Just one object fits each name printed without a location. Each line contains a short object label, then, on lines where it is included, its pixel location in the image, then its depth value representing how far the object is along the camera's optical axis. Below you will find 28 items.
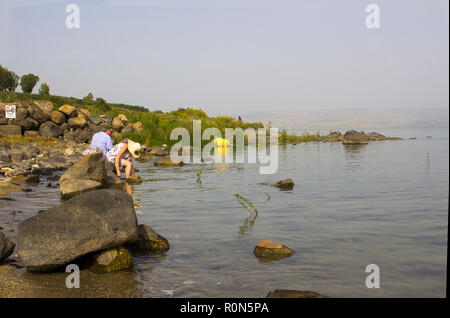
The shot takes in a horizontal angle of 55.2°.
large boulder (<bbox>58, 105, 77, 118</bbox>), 32.06
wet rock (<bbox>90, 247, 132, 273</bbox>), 5.71
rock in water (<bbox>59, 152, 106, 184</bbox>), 12.68
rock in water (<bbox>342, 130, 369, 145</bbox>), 37.69
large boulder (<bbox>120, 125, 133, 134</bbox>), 34.47
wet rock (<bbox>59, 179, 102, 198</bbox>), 11.52
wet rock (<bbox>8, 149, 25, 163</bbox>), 17.80
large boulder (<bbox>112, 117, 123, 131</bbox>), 35.12
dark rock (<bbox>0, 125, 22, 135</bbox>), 27.49
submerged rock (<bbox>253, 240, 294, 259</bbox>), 6.47
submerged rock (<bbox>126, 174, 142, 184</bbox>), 14.74
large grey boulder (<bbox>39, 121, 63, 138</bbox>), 29.38
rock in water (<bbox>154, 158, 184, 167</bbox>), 20.64
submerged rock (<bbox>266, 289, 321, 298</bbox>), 4.73
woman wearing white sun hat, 14.77
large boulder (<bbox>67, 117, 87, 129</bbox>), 31.56
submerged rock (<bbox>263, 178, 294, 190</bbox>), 13.32
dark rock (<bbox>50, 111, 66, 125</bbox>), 30.80
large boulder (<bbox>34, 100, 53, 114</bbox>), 30.91
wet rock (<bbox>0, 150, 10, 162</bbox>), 17.36
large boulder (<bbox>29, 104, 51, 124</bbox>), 29.67
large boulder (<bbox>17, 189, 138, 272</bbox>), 5.51
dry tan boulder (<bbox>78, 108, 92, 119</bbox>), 33.78
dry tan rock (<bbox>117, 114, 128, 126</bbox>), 37.18
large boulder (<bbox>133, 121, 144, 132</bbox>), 34.44
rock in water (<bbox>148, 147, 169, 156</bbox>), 27.29
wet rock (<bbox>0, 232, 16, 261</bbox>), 5.98
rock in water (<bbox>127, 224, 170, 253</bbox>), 6.75
